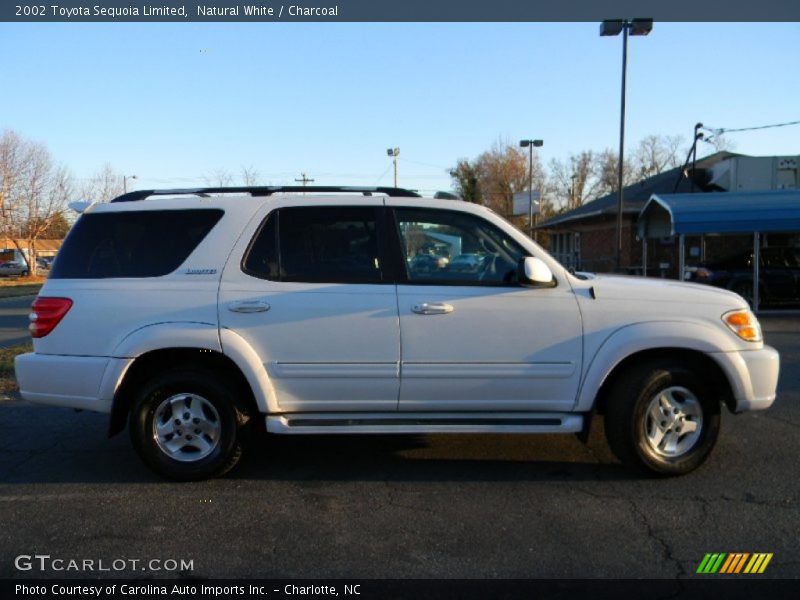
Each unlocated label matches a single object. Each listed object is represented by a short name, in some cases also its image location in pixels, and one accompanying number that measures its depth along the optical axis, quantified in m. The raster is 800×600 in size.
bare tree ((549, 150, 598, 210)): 66.19
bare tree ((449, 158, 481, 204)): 51.56
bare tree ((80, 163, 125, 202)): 44.50
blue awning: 14.68
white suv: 4.55
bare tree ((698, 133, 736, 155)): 31.66
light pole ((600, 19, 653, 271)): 17.80
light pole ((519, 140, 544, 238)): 37.26
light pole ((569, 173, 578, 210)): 66.06
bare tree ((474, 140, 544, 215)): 57.47
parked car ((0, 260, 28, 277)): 52.97
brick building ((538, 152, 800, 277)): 23.70
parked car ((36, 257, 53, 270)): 62.21
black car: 16.53
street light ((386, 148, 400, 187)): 37.22
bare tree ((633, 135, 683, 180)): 65.69
